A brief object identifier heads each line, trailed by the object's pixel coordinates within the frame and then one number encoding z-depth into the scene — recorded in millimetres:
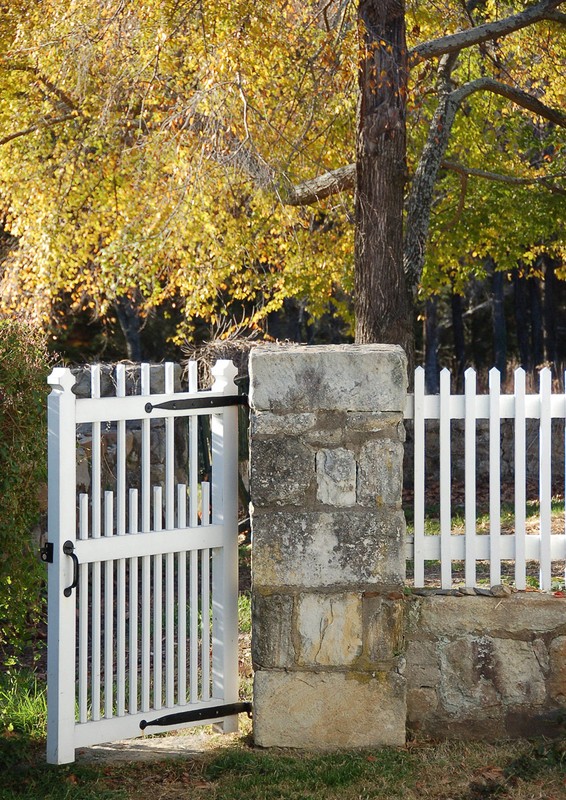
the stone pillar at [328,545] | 8164
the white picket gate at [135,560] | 7734
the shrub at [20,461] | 8672
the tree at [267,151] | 15383
